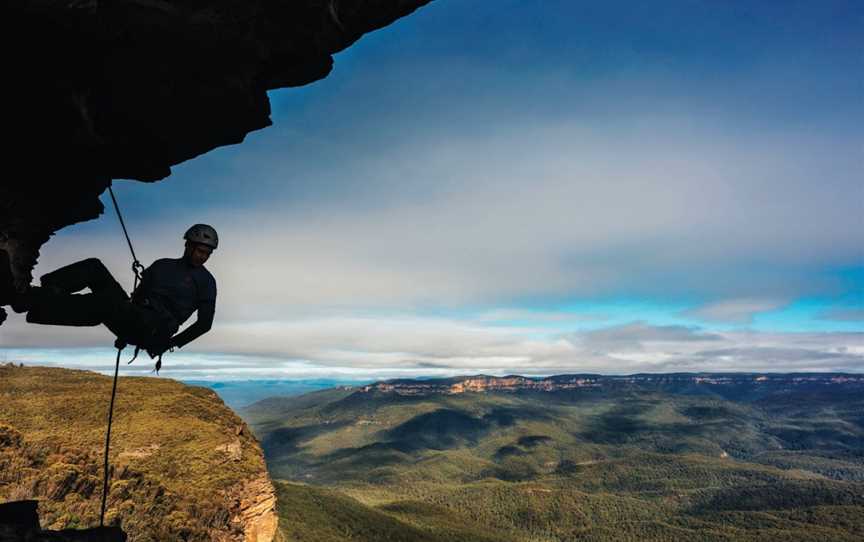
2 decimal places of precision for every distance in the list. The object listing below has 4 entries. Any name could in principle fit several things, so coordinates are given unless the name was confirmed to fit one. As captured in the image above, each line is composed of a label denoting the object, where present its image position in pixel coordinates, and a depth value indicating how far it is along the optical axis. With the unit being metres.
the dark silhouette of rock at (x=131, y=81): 9.48
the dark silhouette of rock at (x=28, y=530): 10.22
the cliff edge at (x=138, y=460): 34.72
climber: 9.97
